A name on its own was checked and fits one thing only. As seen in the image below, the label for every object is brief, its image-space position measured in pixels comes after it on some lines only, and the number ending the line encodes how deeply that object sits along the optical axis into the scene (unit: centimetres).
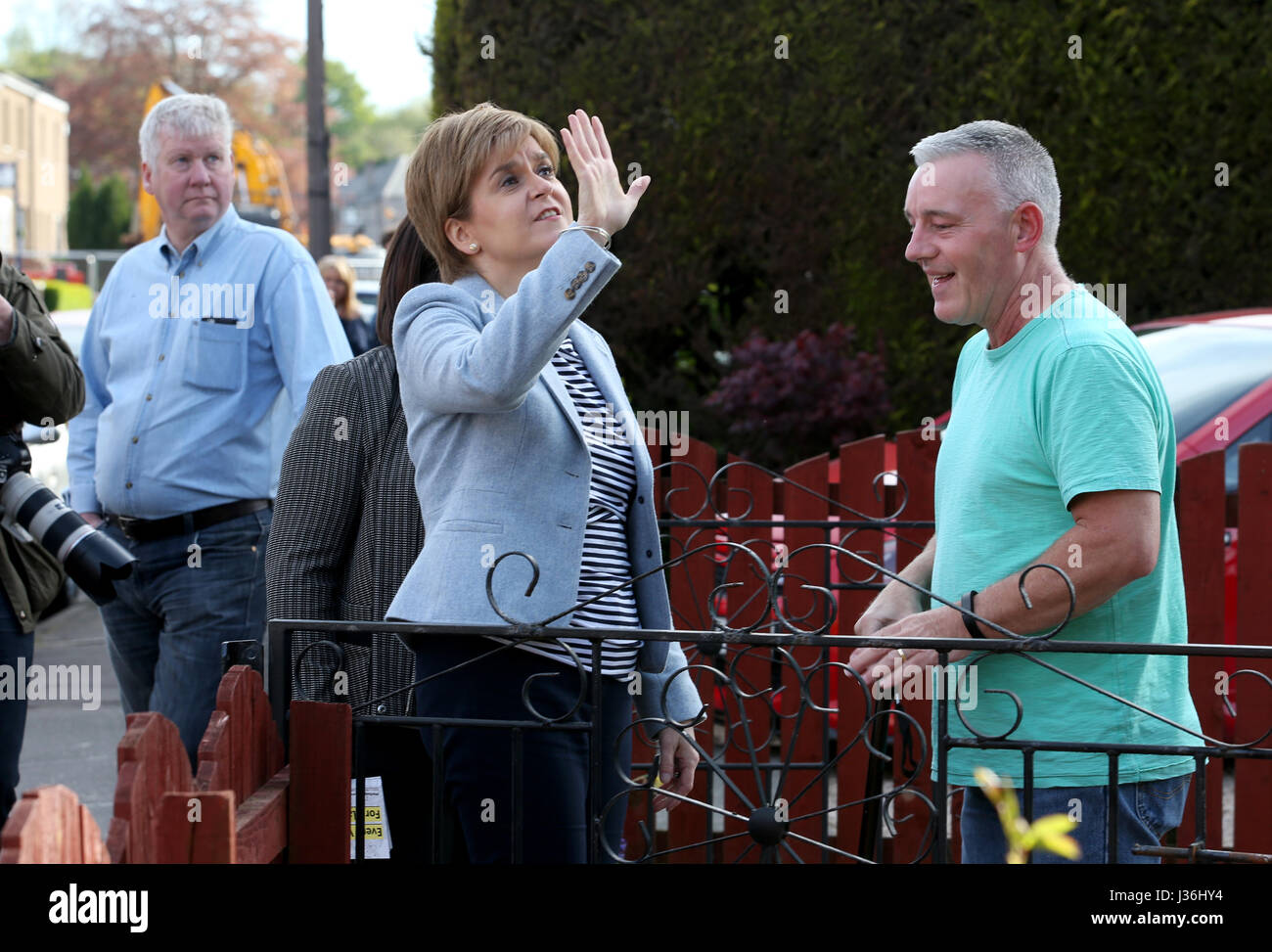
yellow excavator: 1802
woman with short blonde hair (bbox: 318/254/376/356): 861
